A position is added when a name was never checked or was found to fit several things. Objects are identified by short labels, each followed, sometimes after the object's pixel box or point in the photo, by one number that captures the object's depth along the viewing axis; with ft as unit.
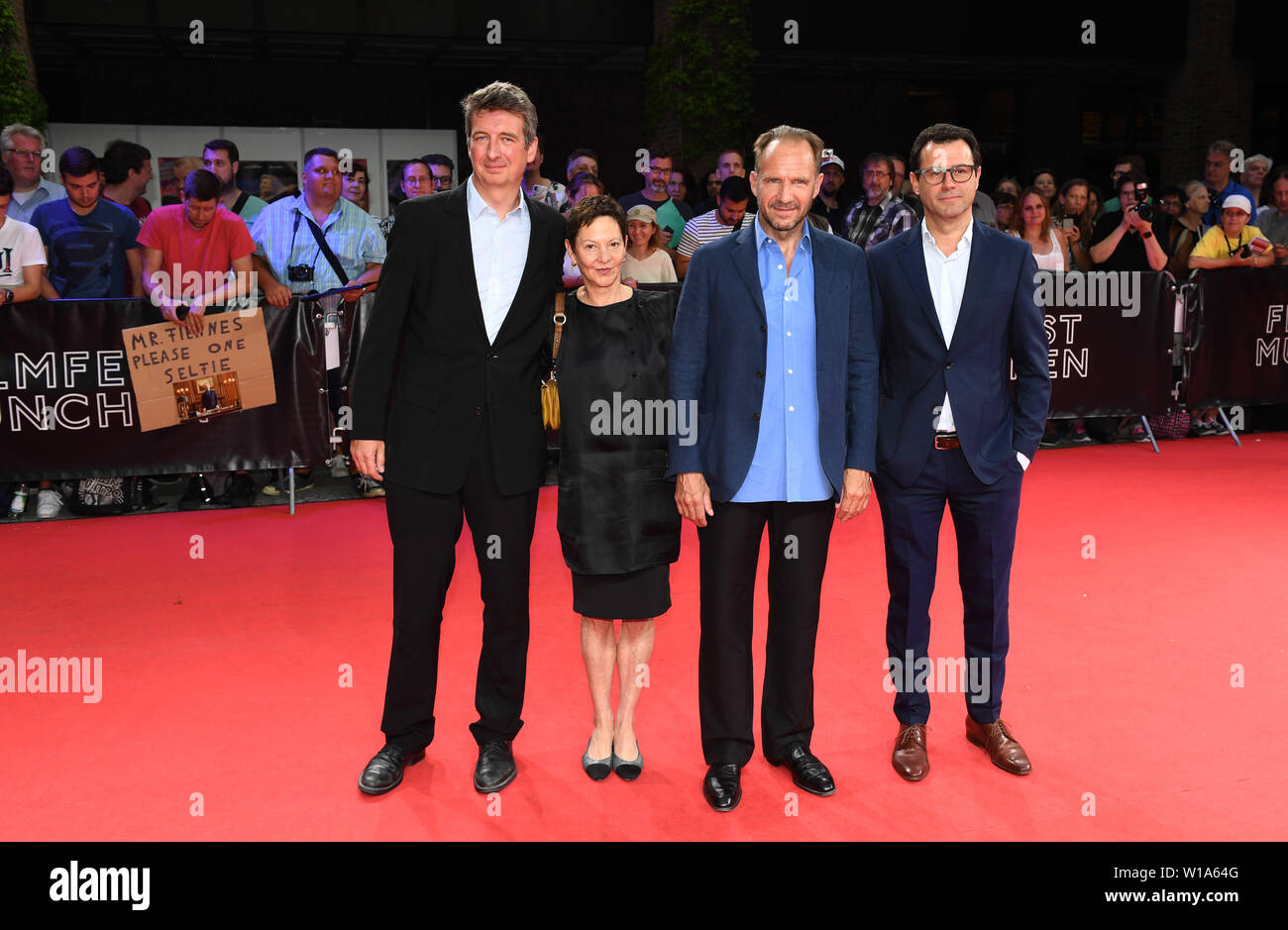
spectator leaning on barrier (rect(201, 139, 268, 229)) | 27.02
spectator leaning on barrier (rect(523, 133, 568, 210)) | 26.84
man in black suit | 10.97
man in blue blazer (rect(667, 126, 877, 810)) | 10.74
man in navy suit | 11.21
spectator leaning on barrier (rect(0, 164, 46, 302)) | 22.65
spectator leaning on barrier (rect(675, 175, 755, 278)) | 27.02
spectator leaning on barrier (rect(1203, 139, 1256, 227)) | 33.60
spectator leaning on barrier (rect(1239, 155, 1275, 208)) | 36.14
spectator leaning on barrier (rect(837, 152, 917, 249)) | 26.76
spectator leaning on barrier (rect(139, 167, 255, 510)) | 22.82
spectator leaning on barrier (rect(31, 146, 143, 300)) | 23.80
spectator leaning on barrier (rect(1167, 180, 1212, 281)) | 31.32
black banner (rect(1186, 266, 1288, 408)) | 30.37
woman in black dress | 10.92
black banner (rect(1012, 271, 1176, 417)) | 28.96
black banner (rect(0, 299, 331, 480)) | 22.58
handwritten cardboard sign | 22.72
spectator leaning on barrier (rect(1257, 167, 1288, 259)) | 32.94
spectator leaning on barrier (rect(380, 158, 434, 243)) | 26.84
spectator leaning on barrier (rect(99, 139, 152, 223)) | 26.45
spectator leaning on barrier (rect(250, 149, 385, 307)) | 23.82
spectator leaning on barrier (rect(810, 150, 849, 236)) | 31.04
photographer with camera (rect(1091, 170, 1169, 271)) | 29.71
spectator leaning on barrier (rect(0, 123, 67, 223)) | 24.81
